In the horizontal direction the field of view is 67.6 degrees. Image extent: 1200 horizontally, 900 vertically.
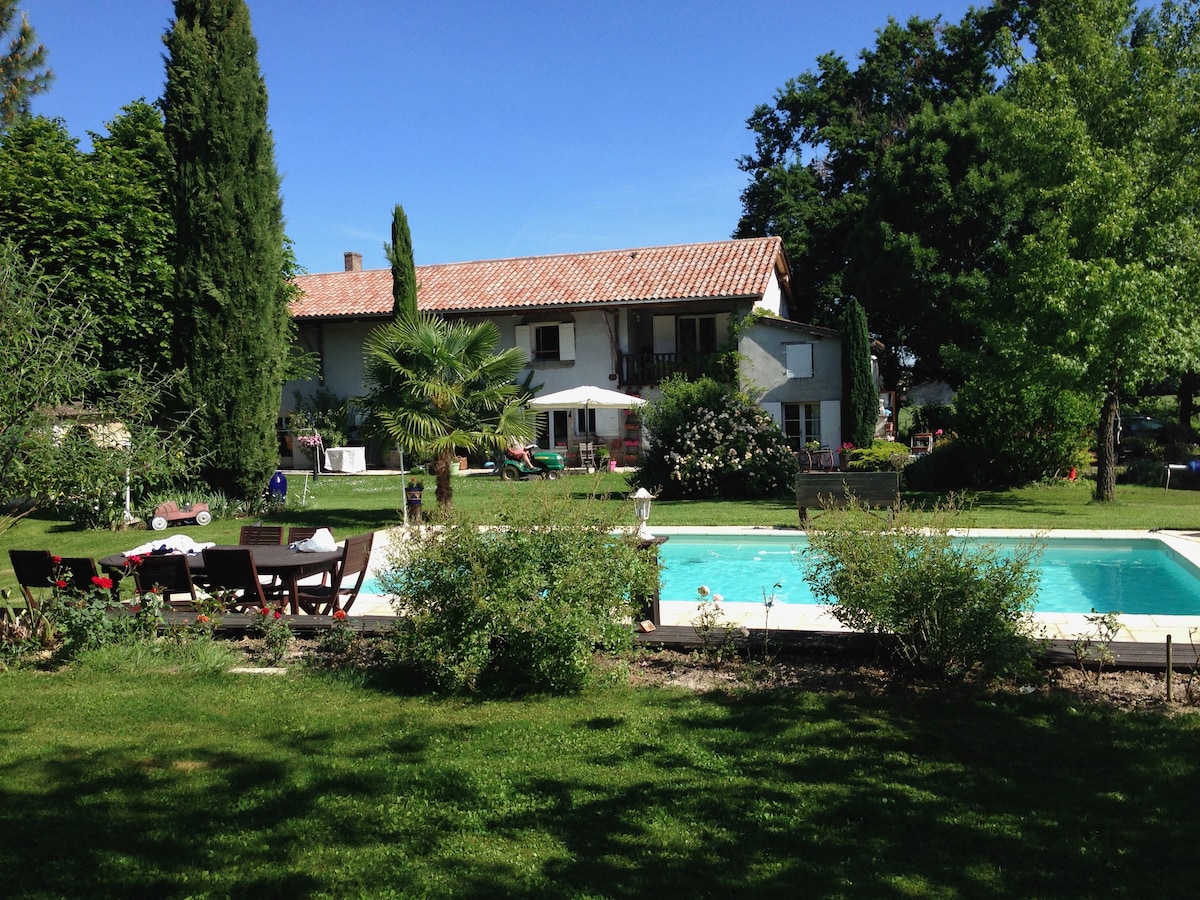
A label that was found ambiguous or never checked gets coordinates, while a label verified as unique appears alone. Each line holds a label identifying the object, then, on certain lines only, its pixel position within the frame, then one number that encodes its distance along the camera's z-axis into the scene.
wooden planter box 14.46
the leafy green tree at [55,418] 6.73
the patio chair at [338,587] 8.38
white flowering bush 19.53
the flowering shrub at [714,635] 6.33
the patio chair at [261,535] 9.98
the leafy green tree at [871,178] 30.52
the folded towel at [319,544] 8.69
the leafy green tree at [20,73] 12.91
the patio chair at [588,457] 26.52
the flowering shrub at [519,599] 5.55
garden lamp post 10.67
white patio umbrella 25.30
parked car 24.38
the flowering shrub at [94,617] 6.73
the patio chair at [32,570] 7.53
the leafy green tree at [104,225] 20.81
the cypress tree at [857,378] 26.39
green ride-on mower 25.12
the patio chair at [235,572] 7.81
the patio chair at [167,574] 7.86
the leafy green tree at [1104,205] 15.33
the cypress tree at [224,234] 17.52
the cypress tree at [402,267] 21.89
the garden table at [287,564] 8.13
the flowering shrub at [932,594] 5.40
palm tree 14.38
